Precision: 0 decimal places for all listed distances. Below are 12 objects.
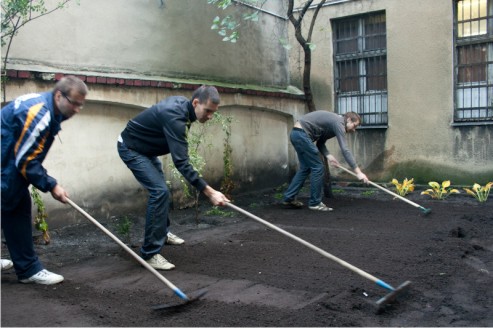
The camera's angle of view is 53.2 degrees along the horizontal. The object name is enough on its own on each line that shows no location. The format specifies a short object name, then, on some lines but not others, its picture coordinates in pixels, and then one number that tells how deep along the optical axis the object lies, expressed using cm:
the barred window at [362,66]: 975
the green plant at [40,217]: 529
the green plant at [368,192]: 904
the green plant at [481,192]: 772
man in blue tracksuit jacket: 362
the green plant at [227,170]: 834
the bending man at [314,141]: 714
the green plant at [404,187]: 839
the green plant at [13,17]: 522
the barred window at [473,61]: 862
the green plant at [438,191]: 802
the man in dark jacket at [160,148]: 427
